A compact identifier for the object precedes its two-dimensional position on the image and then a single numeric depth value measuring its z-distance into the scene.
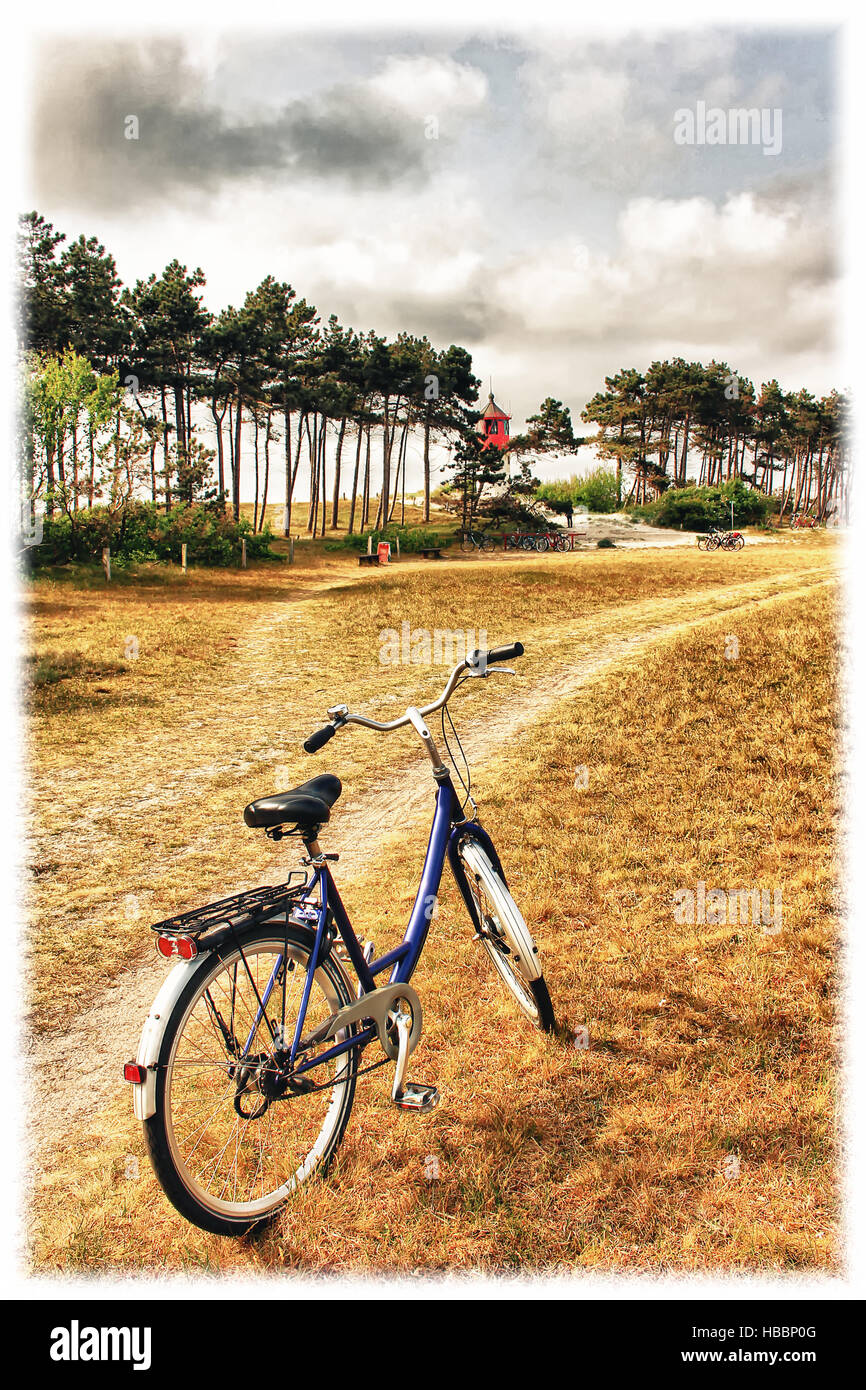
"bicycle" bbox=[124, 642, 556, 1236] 2.29
